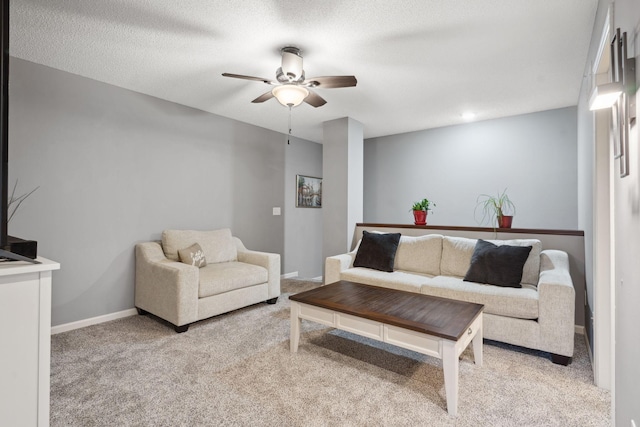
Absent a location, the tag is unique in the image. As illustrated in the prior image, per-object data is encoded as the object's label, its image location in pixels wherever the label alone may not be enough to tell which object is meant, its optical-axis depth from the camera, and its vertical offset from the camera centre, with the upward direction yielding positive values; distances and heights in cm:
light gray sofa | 232 -59
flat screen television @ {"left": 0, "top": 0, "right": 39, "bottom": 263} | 103 +28
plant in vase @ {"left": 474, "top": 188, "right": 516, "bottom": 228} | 429 +20
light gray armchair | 292 -62
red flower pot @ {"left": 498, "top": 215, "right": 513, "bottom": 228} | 345 -1
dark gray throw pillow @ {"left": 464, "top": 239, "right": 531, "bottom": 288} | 278 -41
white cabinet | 98 -41
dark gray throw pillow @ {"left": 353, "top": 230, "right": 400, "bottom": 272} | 357 -38
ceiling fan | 245 +108
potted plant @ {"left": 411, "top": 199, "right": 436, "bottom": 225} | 397 +9
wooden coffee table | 179 -64
